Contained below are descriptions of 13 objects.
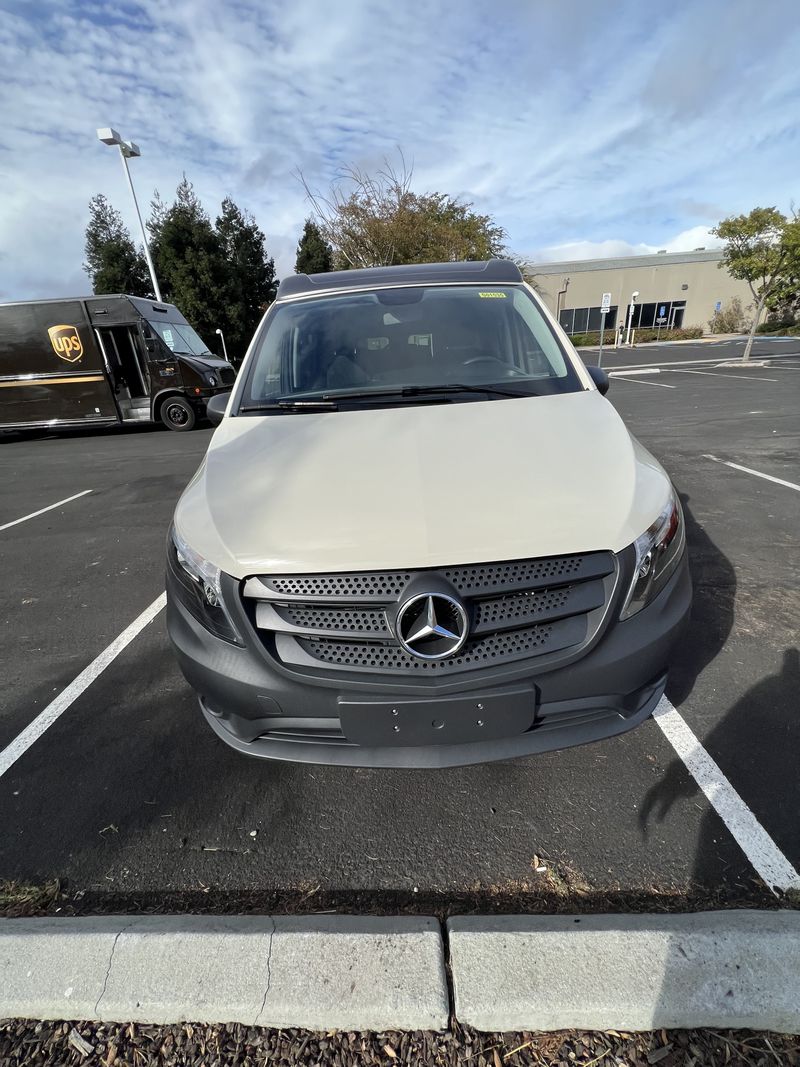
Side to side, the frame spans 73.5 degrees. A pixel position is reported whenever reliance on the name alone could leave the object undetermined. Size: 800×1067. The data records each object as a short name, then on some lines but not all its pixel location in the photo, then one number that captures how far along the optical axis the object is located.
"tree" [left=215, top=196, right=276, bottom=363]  29.89
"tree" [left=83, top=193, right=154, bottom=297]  31.09
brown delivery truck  11.70
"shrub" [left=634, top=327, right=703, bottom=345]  43.30
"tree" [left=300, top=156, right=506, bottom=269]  20.97
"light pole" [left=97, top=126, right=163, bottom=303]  15.83
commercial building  49.22
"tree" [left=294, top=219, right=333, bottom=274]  35.72
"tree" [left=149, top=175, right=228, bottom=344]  27.58
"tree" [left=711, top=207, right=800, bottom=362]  17.69
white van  1.66
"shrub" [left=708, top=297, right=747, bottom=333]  47.50
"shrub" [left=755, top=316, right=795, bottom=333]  44.00
